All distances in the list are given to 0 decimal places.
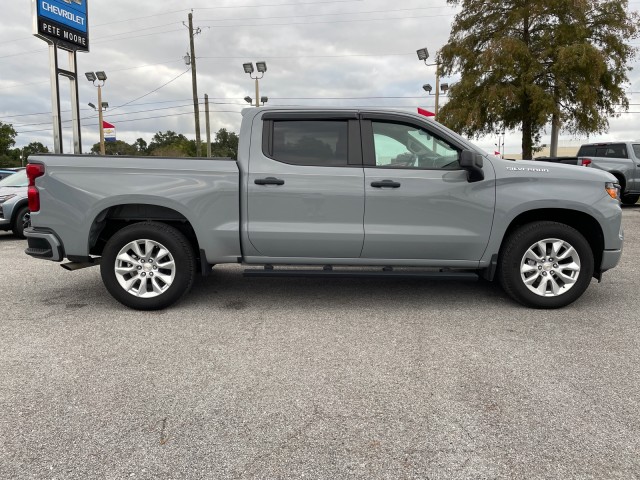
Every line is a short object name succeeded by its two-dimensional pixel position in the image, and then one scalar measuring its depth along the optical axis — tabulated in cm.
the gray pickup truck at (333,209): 454
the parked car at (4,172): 1355
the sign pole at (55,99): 1466
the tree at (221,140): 7538
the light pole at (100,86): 3375
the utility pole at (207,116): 3182
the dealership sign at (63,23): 1425
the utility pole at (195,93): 2783
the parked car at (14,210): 977
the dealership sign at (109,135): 3070
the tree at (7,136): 6169
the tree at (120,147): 6969
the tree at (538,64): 2117
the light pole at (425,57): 2489
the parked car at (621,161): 1385
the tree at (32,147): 10685
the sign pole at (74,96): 1565
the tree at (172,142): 9785
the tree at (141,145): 9896
